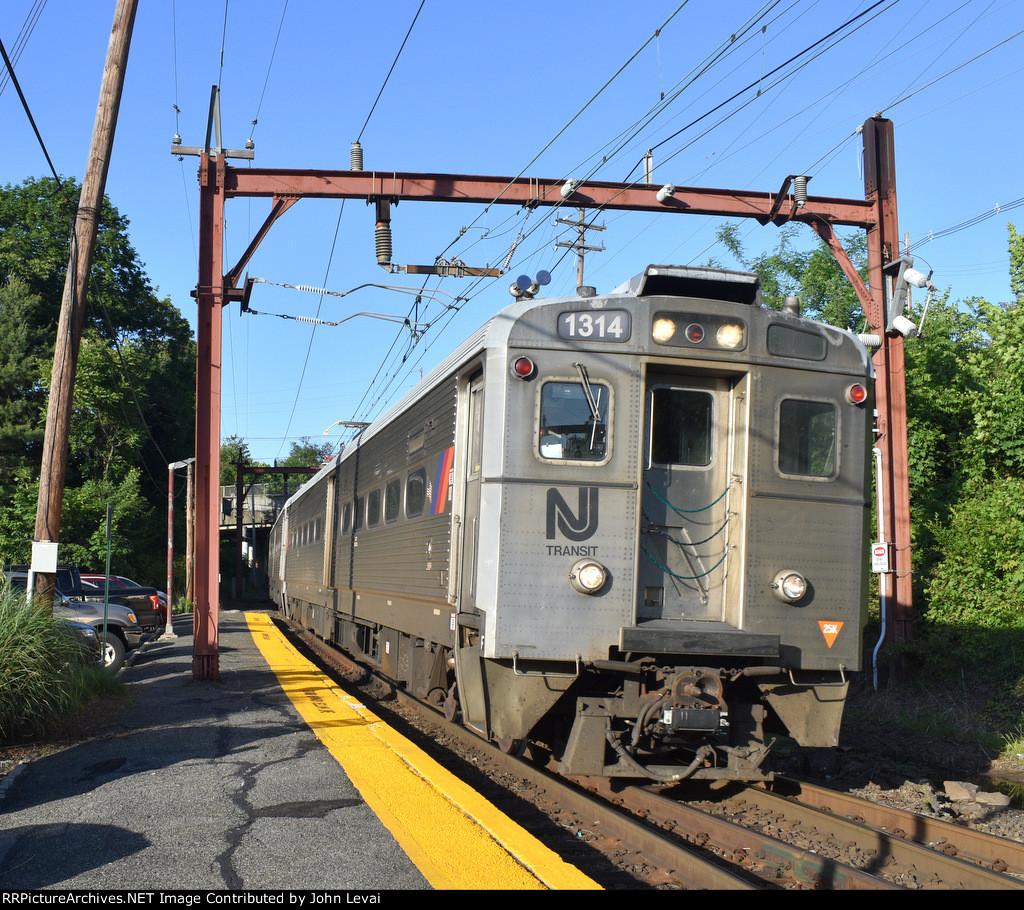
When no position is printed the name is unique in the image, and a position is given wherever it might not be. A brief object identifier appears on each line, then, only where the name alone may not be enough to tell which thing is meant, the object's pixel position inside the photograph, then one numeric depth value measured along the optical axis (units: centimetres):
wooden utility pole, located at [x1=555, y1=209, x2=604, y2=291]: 2135
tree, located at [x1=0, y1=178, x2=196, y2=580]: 3288
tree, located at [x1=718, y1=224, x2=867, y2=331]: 2225
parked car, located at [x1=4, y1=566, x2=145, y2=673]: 1436
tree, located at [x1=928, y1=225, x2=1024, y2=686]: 1280
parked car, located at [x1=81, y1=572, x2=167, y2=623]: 2152
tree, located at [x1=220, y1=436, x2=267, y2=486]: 8194
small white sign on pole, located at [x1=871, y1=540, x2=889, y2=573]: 1252
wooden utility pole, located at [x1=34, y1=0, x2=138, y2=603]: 1102
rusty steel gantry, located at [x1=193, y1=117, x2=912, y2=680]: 1276
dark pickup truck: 1817
